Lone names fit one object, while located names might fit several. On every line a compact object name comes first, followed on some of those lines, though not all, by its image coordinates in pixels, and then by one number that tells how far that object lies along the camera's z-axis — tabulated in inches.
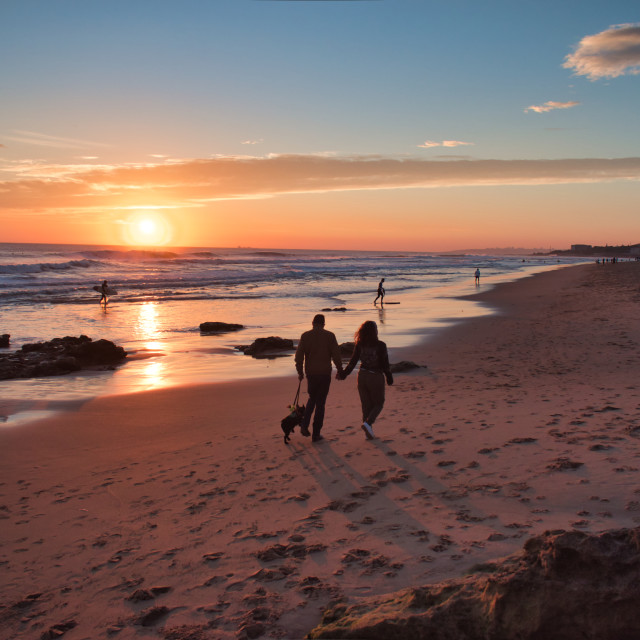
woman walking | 293.0
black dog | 295.6
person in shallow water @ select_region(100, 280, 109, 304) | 1196.2
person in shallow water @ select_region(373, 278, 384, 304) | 1109.0
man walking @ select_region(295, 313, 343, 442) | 302.5
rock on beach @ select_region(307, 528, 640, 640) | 106.5
